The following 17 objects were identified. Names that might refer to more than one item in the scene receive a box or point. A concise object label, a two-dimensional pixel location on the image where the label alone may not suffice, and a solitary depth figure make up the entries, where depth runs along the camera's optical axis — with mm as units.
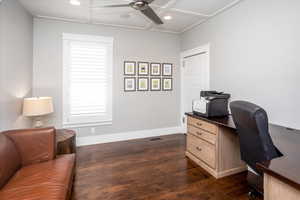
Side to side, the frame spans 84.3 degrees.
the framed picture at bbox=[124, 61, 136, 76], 3848
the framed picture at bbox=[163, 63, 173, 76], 4207
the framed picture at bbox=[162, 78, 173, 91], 4238
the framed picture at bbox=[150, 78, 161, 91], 4117
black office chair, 1312
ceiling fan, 2051
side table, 2443
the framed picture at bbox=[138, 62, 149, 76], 3968
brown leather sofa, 1324
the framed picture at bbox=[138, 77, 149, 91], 3998
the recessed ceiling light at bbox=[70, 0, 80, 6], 2662
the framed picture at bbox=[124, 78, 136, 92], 3875
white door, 3484
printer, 2563
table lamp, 2543
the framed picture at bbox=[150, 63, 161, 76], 4084
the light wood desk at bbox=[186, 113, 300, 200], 902
